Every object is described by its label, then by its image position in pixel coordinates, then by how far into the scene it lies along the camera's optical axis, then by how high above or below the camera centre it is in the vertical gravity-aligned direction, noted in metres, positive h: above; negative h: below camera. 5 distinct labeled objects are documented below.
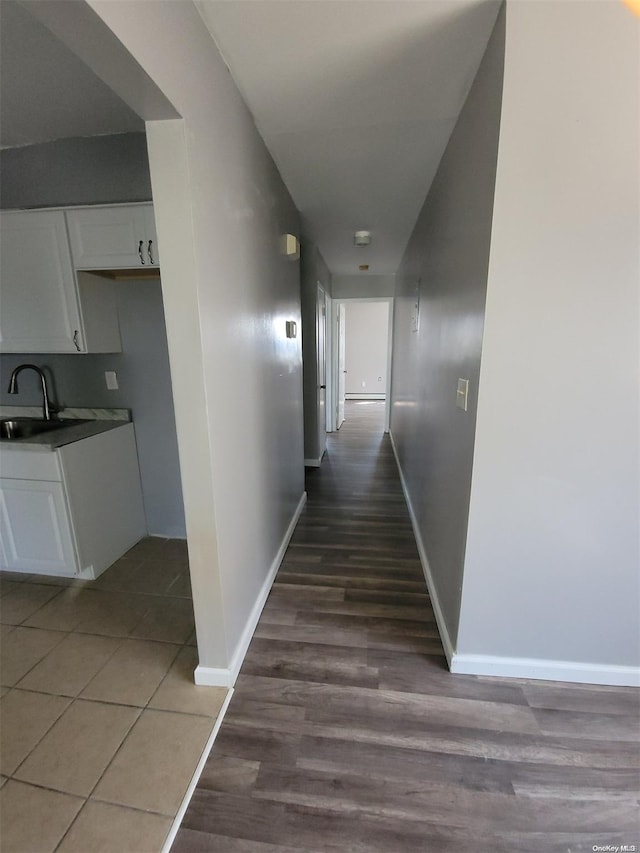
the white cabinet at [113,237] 1.87 +0.61
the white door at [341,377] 6.14 -0.48
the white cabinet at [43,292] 1.94 +0.34
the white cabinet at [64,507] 1.96 -0.89
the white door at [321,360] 3.94 -0.11
